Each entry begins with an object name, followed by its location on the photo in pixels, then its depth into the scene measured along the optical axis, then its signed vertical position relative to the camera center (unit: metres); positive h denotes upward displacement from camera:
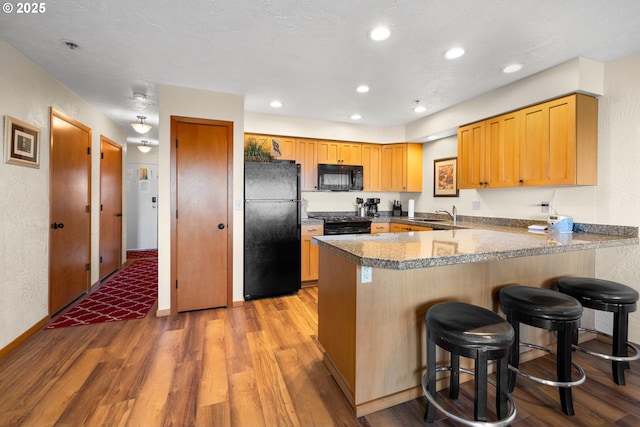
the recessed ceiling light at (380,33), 2.14 +1.30
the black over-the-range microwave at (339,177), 4.63 +0.50
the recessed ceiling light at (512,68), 2.71 +1.33
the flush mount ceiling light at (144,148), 5.62 +1.14
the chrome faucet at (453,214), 4.16 -0.06
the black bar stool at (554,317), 1.60 -0.59
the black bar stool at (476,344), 1.34 -0.62
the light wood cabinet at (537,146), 2.67 +0.66
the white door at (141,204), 6.60 +0.08
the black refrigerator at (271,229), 3.57 -0.25
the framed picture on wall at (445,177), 4.44 +0.51
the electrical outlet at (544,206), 3.15 +0.05
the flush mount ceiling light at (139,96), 3.40 +1.31
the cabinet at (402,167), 4.96 +0.71
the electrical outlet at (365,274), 1.66 -0.37
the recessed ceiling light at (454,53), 2.43 +1.32
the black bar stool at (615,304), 1.87 -0.60
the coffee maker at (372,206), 5.08 +0.06
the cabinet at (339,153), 4.69 +0.91
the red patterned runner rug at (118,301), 3.01 -1.12
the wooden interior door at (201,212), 3.20 -0.04
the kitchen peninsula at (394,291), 1.66 -0.52
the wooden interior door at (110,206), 4.27 +0.02
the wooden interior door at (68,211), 3.01 -0.04
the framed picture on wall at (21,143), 2.34 +0.54
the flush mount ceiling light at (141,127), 4.14 +1.13
